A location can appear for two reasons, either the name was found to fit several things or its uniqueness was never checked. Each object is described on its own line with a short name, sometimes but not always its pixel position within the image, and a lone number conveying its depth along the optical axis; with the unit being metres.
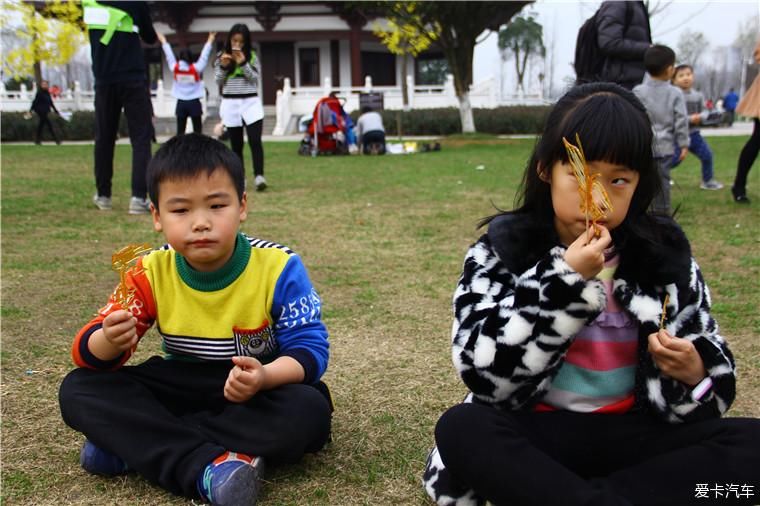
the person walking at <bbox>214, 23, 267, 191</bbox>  7.29
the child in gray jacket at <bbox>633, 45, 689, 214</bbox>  5.07
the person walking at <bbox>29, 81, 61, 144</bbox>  18.30
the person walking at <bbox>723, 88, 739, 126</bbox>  31.65
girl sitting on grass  1.51
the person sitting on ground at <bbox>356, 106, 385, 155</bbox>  13.92
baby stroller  13.77
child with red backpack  9.83
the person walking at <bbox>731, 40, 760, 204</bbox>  6.02
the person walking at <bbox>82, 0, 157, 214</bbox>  5.75
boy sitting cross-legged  1.80
